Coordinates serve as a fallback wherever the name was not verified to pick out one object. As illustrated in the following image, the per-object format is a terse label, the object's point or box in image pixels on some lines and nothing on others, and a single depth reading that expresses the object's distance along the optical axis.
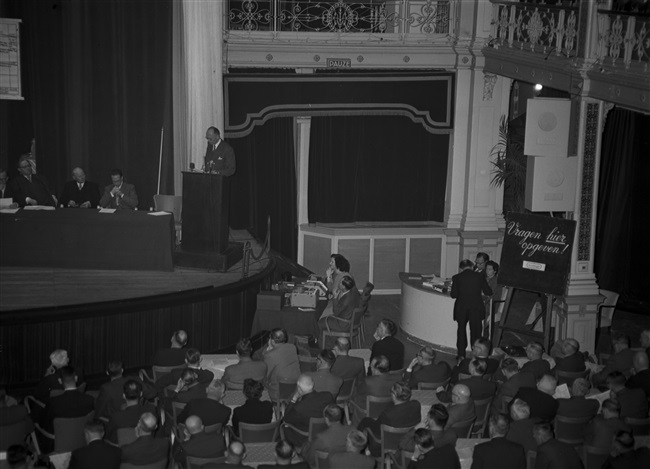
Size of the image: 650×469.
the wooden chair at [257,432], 8.03
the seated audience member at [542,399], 8.56
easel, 12.36
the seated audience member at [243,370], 9.25
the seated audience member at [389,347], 10.21
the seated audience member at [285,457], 7.07
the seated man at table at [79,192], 12.79
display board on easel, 12.27
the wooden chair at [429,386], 9.55
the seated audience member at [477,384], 9.02
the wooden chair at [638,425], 8.59
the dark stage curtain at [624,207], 14.95
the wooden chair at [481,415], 9.06
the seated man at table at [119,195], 12.54
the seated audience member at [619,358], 9.98
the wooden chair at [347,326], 11.88
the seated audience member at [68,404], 8.45
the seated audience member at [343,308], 11.95
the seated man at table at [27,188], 12.58
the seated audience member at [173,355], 9.77
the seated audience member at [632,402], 8.71
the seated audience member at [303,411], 8.39
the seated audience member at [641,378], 9.41
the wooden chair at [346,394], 9.33
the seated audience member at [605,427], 8.00
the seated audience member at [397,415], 8.20
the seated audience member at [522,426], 7.98
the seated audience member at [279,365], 9.64
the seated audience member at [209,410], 8.09
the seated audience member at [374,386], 9.07
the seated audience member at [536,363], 9.63
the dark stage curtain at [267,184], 16.14
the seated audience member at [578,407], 8.52
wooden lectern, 12.17
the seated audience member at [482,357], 9.85
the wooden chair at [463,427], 8.44
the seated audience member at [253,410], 8.16
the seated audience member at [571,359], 9.97
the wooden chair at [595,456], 8.00
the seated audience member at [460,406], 8.42
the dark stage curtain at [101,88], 14.57
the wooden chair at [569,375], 9.95
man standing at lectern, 12.38
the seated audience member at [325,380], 9.12
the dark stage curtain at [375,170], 16.48
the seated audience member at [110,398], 8.63
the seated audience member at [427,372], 9.58
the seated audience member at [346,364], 9.61
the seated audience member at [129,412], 8.15
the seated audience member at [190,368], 9.03
